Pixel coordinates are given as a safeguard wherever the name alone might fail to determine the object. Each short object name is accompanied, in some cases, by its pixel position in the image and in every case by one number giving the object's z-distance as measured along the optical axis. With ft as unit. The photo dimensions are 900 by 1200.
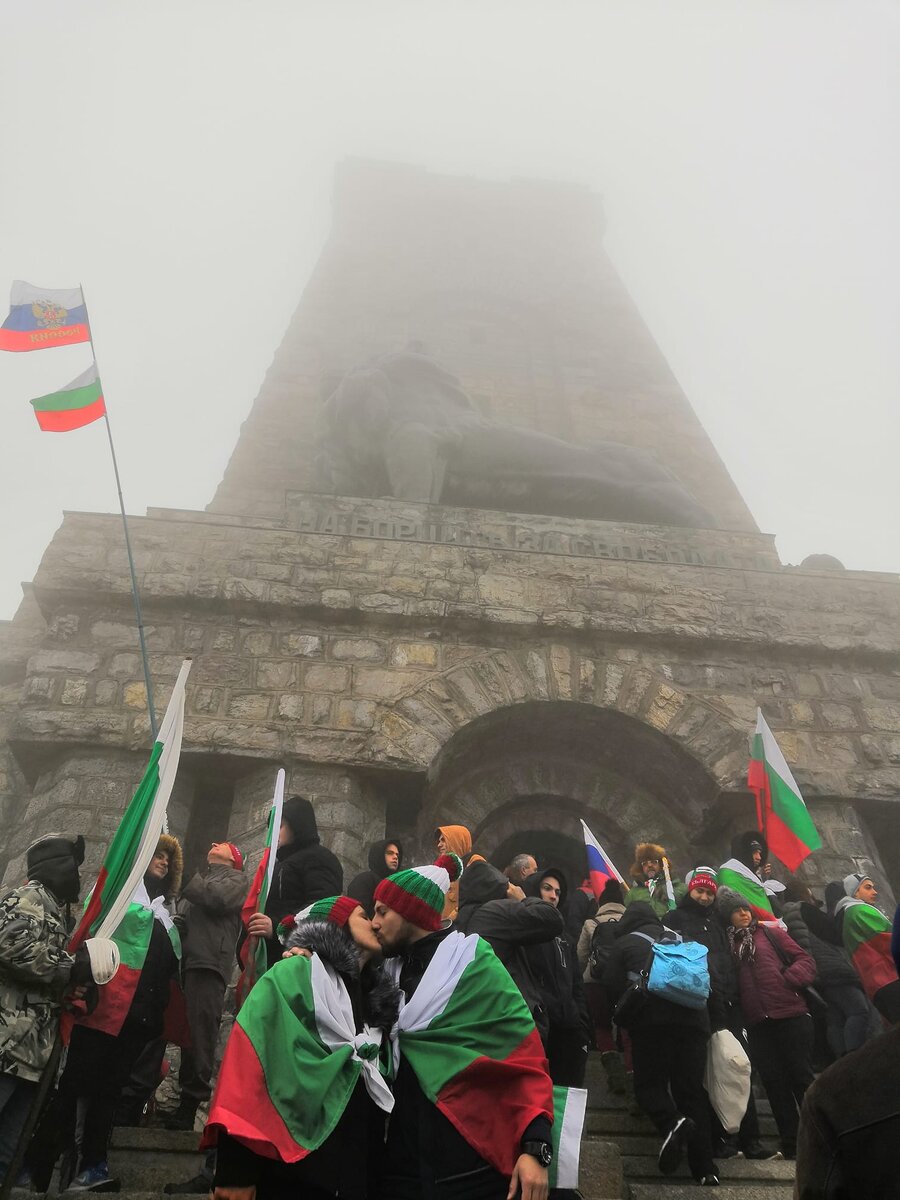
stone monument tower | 21.86
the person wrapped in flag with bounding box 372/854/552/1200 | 7.32
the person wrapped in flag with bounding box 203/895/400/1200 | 6.87
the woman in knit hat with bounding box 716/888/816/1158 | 13.79
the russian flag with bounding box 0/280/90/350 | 24.71
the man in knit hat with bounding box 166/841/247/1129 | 13.35
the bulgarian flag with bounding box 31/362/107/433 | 23.70
